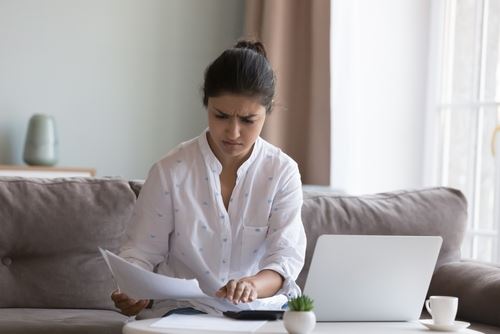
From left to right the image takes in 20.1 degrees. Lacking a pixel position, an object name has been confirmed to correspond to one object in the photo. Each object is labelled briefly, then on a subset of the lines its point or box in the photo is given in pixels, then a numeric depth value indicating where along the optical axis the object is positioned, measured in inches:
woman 139.6
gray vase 228.5
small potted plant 119.1
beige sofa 163.6
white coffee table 119.9
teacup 128.2
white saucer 128.0
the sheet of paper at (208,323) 121.4
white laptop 125.7
